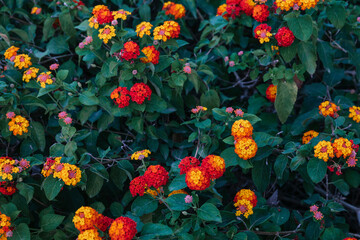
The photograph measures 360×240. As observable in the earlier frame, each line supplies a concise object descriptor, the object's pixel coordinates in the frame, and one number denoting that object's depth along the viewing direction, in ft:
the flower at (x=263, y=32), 4.90
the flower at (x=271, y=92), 5.18
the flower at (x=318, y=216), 4.61
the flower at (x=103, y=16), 4.83
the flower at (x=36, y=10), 5.39
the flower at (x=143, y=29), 4.83
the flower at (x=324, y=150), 4.49
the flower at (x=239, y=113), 4.72
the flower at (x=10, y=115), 4.79
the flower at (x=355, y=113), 4.95
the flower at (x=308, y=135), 4.99
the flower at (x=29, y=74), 4.88
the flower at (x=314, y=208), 4.66
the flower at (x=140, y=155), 4.64
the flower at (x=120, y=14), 4.80
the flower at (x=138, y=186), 4.47
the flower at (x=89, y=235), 4.18
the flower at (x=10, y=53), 5.00
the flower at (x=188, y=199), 4.28
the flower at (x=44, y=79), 4.76
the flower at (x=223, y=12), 5.23
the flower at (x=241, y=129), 4.52
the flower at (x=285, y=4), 4.82
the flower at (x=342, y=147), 4.49
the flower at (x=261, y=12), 4.96
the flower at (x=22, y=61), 4.94
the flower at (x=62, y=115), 4.75
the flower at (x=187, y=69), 4.85
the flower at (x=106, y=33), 4.72
